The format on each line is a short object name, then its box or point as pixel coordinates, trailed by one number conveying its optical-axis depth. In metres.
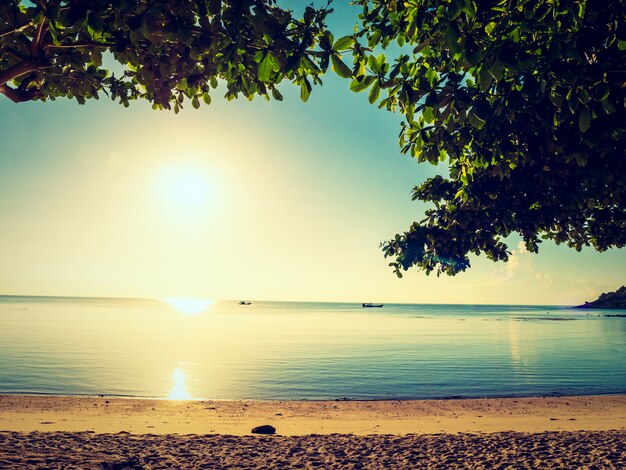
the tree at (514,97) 4.26
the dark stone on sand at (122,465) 8.62
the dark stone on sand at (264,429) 13.55
